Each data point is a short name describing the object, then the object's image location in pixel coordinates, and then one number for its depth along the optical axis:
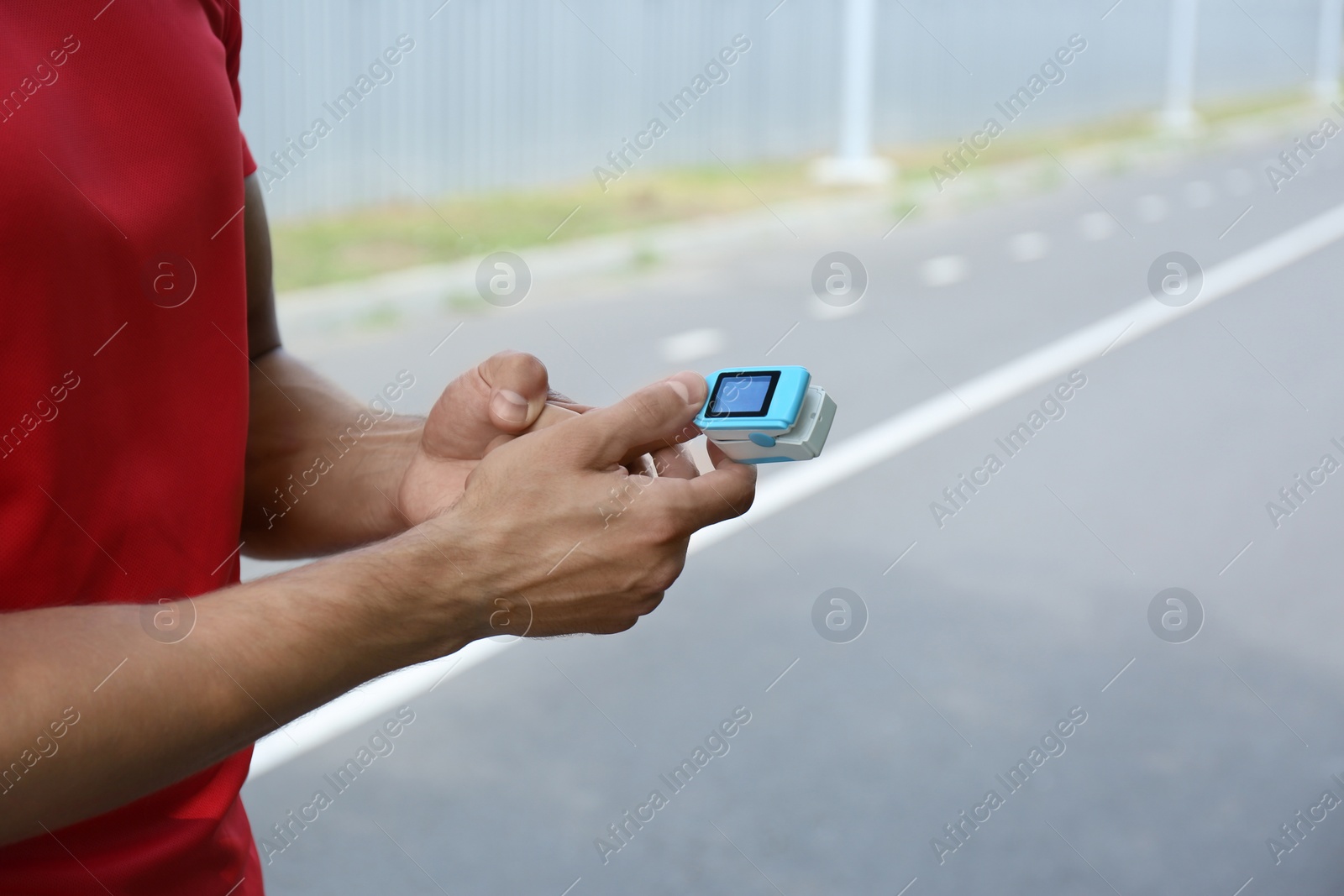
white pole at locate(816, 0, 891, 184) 15.33
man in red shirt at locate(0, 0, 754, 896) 1.22
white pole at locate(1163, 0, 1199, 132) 23.36
